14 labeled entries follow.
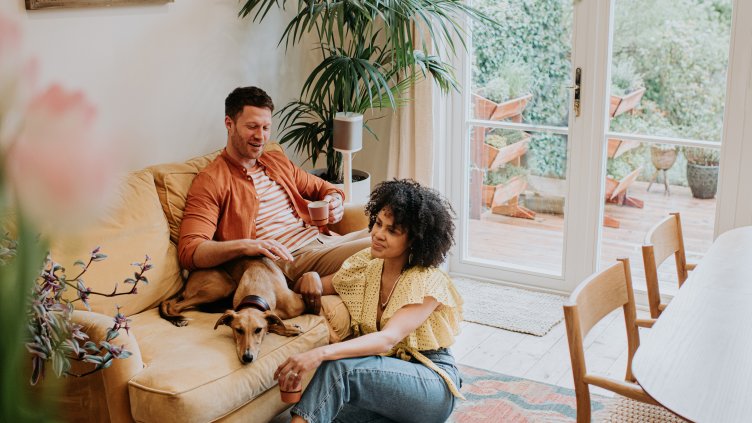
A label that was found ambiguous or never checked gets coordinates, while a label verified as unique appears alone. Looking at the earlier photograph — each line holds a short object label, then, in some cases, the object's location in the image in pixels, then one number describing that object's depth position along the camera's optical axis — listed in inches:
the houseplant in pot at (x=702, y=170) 143.4
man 111.0
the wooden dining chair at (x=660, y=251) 93.4
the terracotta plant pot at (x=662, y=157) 147.6
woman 90.7
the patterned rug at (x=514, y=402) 113.6
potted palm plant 138.1
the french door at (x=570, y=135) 144.1
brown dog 102.8
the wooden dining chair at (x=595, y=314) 73.2
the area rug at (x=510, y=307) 147.0
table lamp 138.3
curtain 158.7
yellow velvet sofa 88.8
